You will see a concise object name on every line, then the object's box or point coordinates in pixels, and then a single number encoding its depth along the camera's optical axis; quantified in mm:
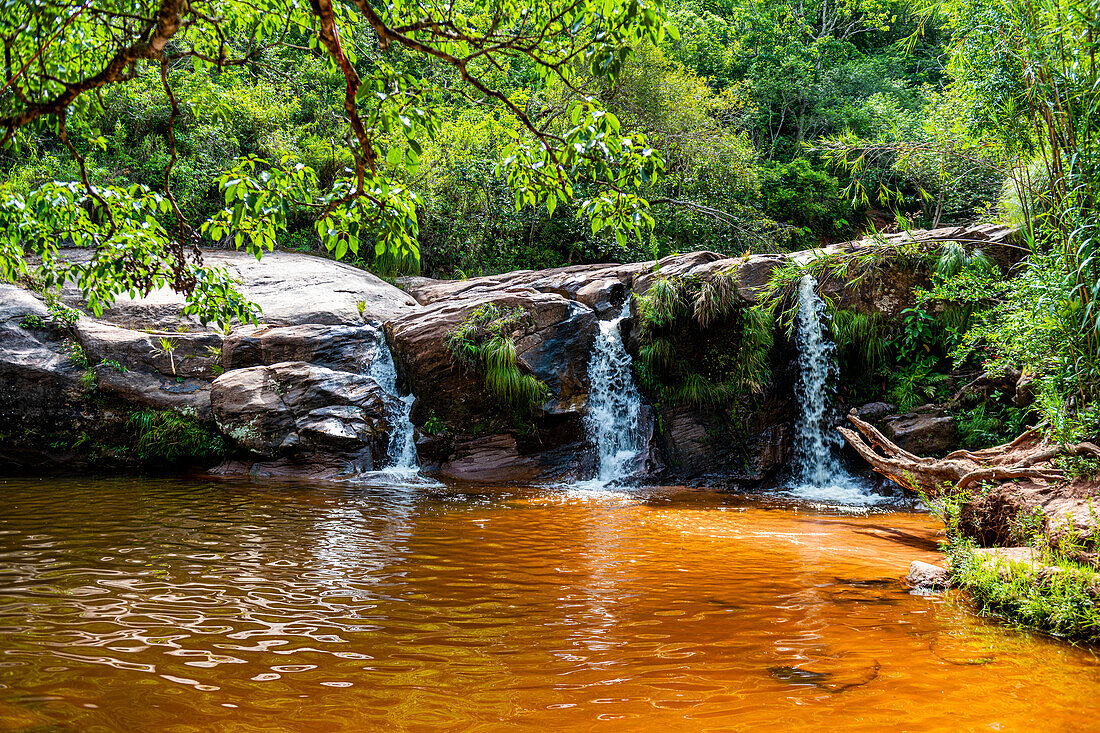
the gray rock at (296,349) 11406
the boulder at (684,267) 11438
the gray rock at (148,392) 10906
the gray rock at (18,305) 10930
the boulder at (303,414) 10406
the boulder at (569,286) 12477
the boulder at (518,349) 11250
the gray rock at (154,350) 11078
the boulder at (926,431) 9766
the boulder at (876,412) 10430
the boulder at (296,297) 12312
